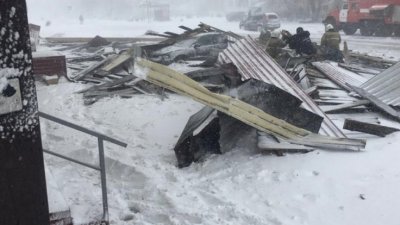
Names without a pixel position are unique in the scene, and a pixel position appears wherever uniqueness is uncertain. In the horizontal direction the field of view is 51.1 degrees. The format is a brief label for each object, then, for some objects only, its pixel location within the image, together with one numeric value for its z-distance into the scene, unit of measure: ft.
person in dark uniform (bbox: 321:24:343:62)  39.72
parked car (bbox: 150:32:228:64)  40.57
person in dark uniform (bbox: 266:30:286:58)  39.02
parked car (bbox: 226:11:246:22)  168.45
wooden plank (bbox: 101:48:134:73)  34.16
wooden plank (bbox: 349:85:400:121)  21.85
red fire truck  81.35
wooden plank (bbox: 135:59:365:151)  16.76
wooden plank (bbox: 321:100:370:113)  23.59
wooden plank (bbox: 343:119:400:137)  19.17
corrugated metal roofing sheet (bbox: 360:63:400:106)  23.80
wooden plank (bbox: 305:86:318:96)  25.45
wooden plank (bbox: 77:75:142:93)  31.45
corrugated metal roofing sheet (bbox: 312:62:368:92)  29.09
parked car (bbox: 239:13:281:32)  107.34
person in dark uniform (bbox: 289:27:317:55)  39.06
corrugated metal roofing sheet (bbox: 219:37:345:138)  20.58
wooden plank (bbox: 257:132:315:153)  17.74
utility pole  5.96
